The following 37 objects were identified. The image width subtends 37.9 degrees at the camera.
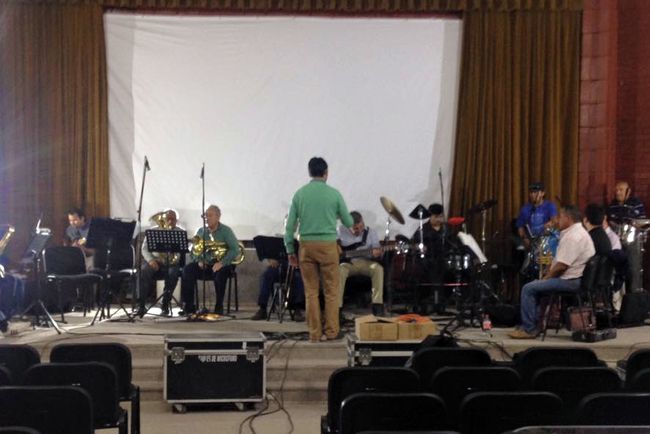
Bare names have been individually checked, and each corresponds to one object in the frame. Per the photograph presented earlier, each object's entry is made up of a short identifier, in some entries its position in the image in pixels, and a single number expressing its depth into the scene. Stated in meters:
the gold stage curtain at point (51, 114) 11.59
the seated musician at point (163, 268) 10.36
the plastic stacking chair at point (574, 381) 4.41
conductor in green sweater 8.16
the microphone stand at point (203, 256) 10.16
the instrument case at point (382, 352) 7.08
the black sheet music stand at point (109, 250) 10.03
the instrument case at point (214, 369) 7.11
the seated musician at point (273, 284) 10.14
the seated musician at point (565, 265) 8.41
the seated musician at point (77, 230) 11.24
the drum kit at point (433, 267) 10.16
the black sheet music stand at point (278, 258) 9.95
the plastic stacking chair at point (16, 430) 2.96
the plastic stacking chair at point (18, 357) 5.04
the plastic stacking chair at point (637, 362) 4.89
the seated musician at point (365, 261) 10.14
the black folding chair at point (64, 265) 10.02
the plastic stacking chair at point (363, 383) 4.49
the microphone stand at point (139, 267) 10.03
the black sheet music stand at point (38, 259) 9.01
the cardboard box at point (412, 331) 7.23
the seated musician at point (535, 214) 10.90
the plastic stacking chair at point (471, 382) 4.39
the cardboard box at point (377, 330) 7.16
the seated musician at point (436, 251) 10.45
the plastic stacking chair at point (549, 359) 5.06
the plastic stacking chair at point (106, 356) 5.27
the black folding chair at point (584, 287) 8.48
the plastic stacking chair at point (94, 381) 4.54
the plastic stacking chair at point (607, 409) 3.70
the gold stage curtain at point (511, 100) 11.67
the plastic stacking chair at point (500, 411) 3.80
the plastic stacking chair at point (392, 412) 3.78
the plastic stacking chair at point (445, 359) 5.21
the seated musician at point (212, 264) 10.21
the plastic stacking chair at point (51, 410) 3.85
